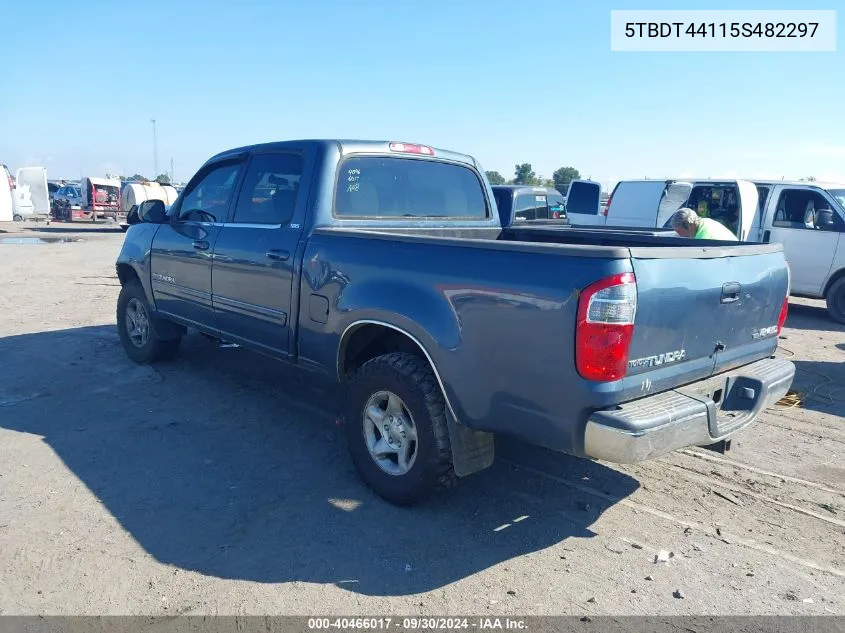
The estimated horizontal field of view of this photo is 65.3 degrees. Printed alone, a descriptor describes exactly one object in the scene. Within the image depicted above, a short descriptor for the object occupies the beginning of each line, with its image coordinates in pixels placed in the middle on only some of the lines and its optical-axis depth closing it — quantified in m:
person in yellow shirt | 6.48
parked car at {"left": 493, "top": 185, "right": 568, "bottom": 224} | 13.91
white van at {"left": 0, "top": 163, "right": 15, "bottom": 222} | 29.55
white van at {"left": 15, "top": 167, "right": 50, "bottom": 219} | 33.53
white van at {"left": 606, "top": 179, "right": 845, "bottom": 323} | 10.14
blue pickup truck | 2.92
